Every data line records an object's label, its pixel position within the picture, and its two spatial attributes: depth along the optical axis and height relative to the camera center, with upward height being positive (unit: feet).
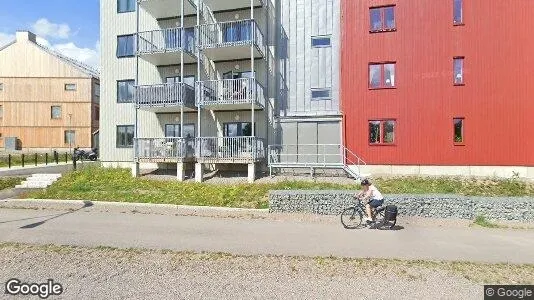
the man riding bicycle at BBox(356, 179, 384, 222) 30.99 -5.20
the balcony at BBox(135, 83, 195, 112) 59.62 +10.03
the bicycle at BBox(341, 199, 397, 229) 30.50 -7.11
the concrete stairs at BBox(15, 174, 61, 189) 53.42 -6.11
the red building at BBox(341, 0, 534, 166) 55.93 +11.96
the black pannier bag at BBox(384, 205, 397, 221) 30.37 -6.54
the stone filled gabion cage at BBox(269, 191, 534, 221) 33.55 -6.51
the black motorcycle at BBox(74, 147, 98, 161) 110.68 -2.97
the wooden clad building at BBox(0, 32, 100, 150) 142.41 +22.06
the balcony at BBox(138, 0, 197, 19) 63.45 +29.55
